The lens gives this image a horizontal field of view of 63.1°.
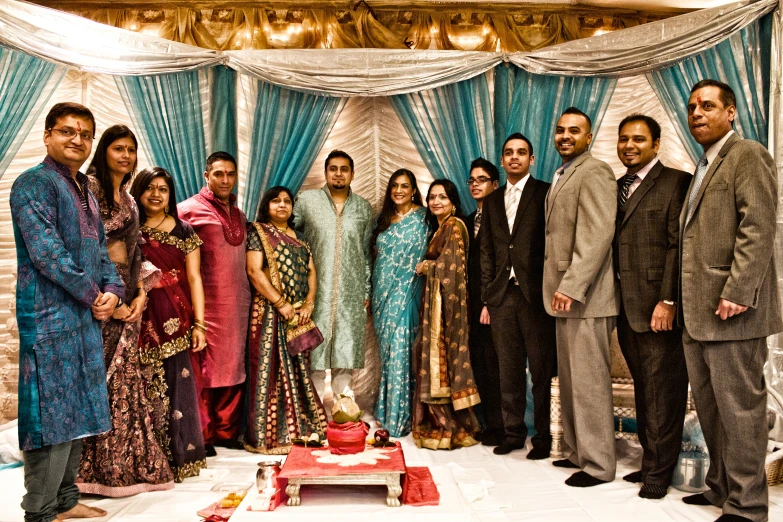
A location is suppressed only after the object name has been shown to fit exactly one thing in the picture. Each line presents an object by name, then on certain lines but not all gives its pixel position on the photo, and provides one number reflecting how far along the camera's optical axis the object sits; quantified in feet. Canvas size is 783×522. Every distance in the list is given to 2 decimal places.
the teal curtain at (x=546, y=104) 13.67
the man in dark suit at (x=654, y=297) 9.12
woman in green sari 11.89
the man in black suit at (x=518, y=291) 11.27
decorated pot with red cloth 8.42
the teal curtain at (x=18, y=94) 10.82
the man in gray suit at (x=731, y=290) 7.76
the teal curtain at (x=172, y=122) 13.12
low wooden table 7.79
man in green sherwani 12.99
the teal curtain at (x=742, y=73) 11.66
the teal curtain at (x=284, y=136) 13.69
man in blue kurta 7.04
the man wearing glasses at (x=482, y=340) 12.39
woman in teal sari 12.73
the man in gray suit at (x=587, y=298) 9.65
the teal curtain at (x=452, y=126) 14.02
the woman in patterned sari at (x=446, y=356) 12.03
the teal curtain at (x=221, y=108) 14.01
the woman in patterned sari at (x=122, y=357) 9.07
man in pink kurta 11.76
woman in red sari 9.85
